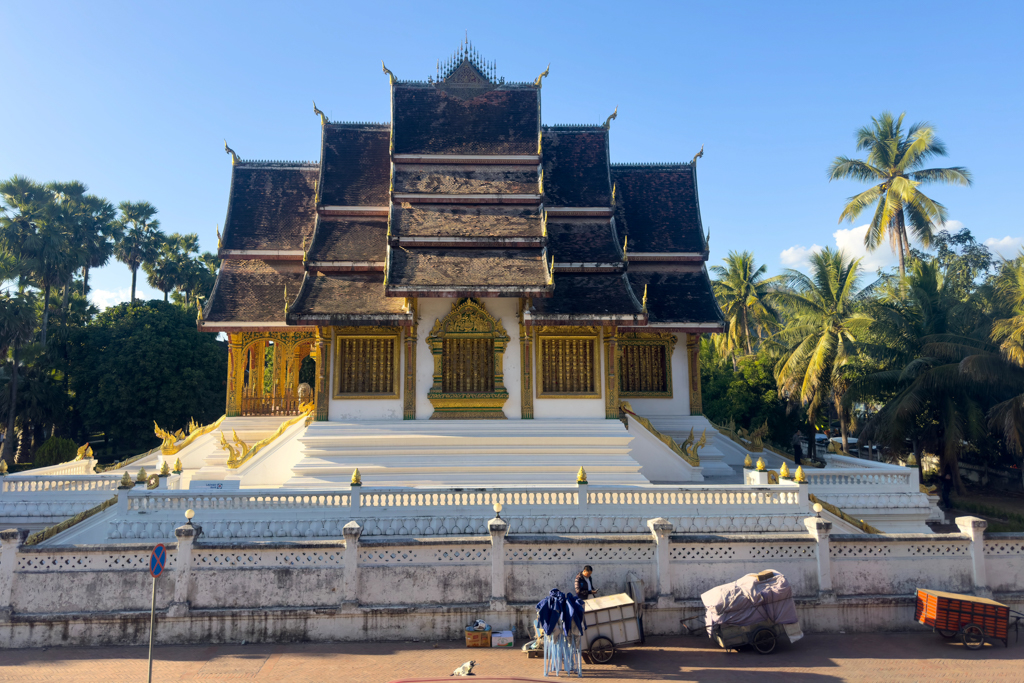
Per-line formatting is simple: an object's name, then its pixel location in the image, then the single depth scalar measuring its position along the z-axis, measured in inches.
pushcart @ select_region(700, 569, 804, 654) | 324.8
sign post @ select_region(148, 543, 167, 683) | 305.4
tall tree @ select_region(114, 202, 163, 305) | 1598.2
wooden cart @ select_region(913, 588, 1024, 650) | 332.2
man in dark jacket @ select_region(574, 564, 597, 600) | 337.7
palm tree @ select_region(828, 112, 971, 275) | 1128.2
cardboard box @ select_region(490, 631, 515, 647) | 337.7
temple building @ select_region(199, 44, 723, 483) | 610.5
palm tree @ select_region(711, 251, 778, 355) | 1612.9
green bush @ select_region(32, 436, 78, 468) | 900.7
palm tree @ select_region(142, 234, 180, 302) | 1656.0
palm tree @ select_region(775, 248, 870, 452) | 896.3
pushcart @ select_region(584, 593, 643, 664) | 321.1
